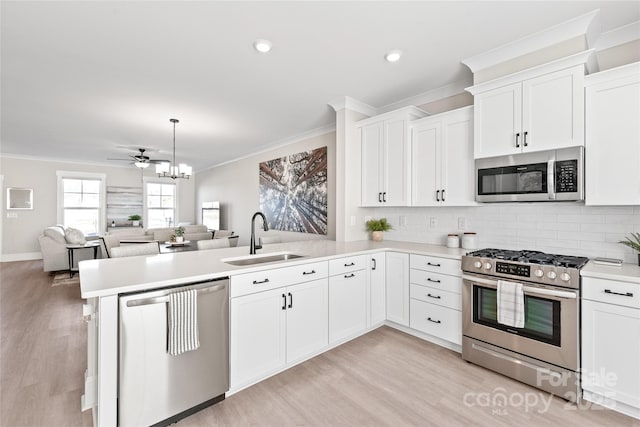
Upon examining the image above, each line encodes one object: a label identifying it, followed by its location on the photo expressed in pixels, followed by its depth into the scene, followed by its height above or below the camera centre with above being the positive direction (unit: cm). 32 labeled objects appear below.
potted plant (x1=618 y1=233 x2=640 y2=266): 207 -20
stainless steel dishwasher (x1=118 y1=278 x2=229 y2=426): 157 -87
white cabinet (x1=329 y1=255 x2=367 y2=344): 265 -80
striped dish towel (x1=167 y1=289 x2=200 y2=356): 168 -63
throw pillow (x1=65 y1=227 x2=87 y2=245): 577 -47
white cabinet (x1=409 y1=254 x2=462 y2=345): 259 -77
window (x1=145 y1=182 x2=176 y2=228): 907 +28
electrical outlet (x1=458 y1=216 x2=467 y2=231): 317 -10
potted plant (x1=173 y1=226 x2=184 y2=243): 533 -39
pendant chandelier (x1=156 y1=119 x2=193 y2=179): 506 +76
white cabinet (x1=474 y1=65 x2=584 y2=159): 216 +80
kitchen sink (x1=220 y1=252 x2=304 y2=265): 250 -41
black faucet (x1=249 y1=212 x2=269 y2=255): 273 -31
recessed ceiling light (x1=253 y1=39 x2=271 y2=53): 239 +140
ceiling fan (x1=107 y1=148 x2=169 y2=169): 597 +108
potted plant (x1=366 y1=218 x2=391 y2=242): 372 -17
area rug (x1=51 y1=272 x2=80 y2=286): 500 -119
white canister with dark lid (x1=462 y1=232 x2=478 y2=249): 297 -27
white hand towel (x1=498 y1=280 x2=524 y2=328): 213 -66
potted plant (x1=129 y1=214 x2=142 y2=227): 856 -16
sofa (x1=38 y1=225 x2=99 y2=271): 558 -69
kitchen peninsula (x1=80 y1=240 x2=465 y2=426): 154 -57
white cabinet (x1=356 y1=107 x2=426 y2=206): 329 +67
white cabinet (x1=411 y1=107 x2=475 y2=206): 285 +56
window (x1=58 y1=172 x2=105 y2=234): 775 +34
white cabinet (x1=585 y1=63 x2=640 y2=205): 197 +54
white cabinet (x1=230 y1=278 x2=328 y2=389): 202 -87
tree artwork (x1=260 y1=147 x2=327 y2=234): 480 +40
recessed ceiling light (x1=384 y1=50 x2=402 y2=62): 258 +142
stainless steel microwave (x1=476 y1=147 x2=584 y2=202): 218 +30
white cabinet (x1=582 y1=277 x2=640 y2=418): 176 -81
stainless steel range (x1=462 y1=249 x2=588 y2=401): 196 -78
